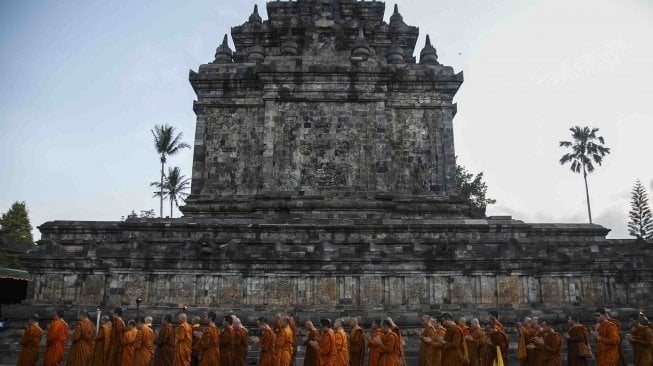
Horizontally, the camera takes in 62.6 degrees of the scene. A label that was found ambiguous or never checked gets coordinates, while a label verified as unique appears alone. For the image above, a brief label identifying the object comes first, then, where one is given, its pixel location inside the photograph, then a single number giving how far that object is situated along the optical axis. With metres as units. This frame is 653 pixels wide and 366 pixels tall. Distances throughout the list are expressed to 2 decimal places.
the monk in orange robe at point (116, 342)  13.09
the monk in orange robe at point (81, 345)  13.23
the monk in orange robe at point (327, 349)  11.70
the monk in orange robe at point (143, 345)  12.70
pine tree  53.66
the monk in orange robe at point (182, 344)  12.63
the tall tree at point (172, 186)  58.44
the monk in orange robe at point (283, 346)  12.33
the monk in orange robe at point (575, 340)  13.10
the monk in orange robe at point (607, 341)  12.62
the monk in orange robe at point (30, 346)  13.63
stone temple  18.05
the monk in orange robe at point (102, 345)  13.15
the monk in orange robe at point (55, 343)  13.30
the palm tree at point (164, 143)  53.31
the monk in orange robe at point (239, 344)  13.20
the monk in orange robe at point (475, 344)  13.08
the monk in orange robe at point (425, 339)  12.98
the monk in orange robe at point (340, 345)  11.83
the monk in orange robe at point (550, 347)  12.99
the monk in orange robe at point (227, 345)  13.15
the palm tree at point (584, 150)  54.22
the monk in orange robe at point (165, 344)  12.88
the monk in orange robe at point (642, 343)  12.82
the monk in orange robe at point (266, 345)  12.41
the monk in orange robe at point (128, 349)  12.73
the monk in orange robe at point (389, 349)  12.04
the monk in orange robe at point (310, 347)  13.01
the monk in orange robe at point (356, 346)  13.22
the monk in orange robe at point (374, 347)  12.18
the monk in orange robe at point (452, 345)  12.46
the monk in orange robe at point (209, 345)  12.88
